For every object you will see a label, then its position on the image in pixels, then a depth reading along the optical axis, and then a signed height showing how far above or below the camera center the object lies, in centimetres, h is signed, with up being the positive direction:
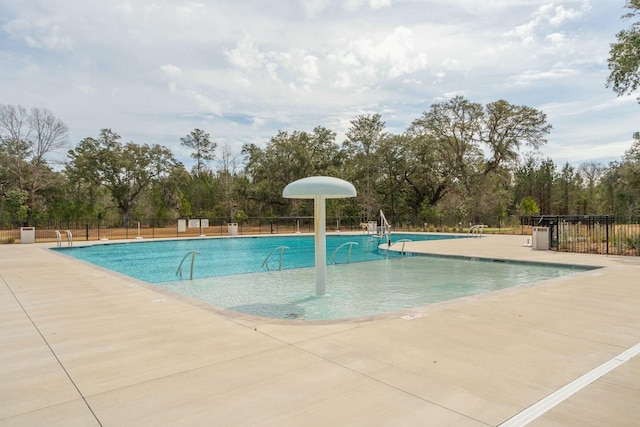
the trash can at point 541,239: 1479 -99
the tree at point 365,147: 3569 +609
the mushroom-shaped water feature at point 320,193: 652 +36
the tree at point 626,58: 1461 +570
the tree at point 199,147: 4122 +728
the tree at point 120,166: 3538 +470
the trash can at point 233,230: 2581 -91
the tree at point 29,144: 3359 +642
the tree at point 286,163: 3684 +489
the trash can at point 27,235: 2008 -83
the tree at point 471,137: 3428 +657
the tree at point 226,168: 4156 +516
